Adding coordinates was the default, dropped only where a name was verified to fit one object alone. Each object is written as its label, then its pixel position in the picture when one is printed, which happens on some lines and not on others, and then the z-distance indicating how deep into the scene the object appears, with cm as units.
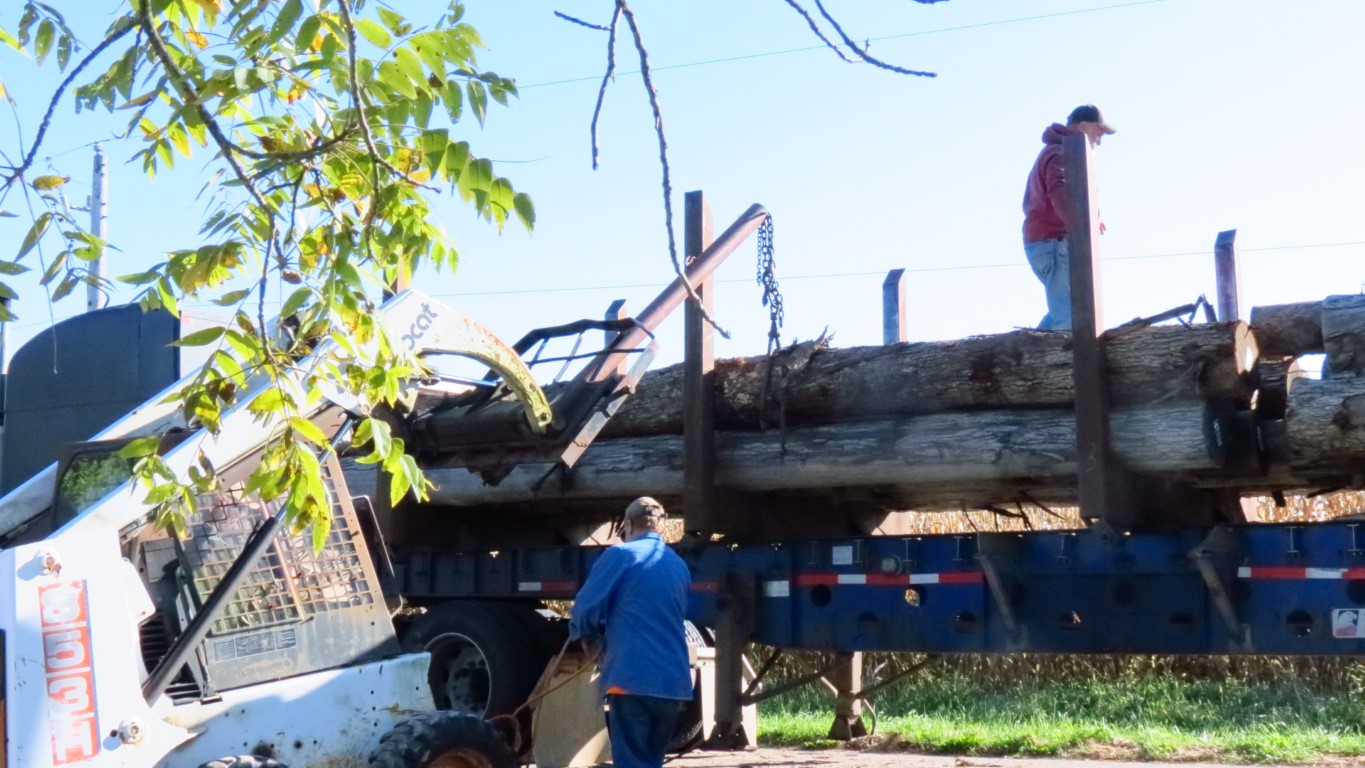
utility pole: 2130
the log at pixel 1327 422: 691
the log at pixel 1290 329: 744
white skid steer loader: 543
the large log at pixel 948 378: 722
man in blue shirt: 682
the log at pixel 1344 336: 715
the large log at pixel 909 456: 723
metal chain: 871
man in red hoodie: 870
